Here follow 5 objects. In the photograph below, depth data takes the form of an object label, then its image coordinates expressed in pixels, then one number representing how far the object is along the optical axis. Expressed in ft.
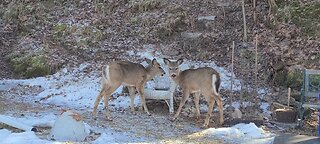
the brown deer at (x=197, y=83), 58.44
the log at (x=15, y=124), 47.60
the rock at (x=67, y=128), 44.96
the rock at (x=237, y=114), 59.26
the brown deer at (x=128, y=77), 60.70
